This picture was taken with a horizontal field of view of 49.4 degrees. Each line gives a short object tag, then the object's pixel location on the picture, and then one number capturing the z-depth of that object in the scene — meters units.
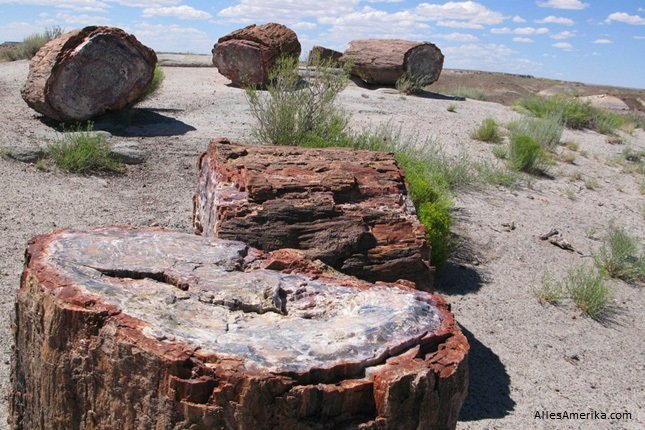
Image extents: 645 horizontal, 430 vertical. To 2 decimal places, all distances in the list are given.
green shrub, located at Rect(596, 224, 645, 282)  7.38
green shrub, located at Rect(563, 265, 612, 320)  6.24
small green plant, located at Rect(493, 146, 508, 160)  11.73
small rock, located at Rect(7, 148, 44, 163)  8.21
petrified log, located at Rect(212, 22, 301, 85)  14.95
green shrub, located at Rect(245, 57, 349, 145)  8.97
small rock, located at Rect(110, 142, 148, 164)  8.75
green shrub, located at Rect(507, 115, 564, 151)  13.19
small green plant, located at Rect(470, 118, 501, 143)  12.84
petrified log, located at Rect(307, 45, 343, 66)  17.17
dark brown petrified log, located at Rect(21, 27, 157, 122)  10.05
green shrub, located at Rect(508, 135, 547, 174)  11.08
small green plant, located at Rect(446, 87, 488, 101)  21.12
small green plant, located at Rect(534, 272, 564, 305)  6.38
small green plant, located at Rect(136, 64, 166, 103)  12.10
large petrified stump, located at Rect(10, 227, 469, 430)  2.32
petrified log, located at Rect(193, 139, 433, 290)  4.55
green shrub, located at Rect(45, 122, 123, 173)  8.18
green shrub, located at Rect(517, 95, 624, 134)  16.08
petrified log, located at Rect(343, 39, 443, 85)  17.41
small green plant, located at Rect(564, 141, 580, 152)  13.48
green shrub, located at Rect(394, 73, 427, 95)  17.16
